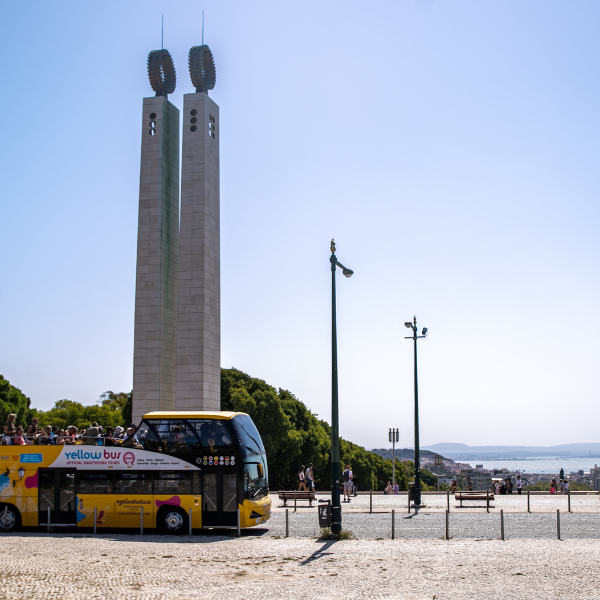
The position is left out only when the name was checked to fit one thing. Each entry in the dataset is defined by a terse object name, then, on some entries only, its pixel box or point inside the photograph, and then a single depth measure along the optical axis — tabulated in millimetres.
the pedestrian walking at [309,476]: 33328
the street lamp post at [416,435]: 27406
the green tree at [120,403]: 55875
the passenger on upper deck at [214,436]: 19703
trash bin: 18344
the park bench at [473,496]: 27602
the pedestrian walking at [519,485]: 39738
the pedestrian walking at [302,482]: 32719
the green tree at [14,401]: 62028
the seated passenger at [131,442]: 20169
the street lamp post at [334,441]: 18141
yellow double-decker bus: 19609
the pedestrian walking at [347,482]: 32875
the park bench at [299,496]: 29578
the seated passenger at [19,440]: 20656
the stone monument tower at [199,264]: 41344
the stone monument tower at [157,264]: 41844
